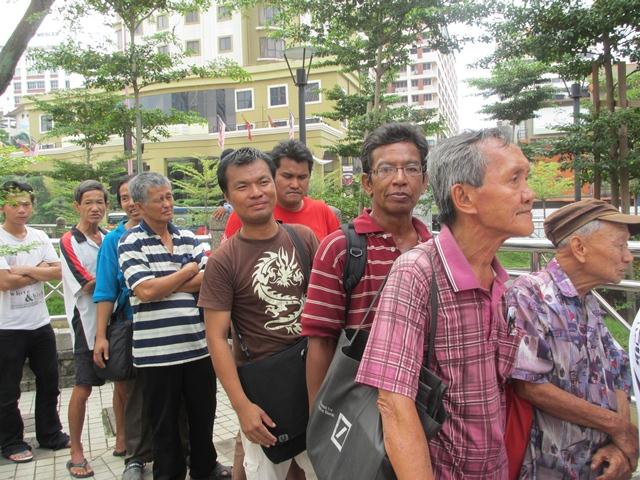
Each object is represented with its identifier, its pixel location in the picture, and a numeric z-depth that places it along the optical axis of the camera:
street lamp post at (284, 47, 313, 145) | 10.45
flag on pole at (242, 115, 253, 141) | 31.27
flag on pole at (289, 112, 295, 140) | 27.07
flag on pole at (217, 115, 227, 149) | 25.57
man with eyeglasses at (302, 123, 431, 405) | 1.92
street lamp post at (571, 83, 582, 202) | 10.91
